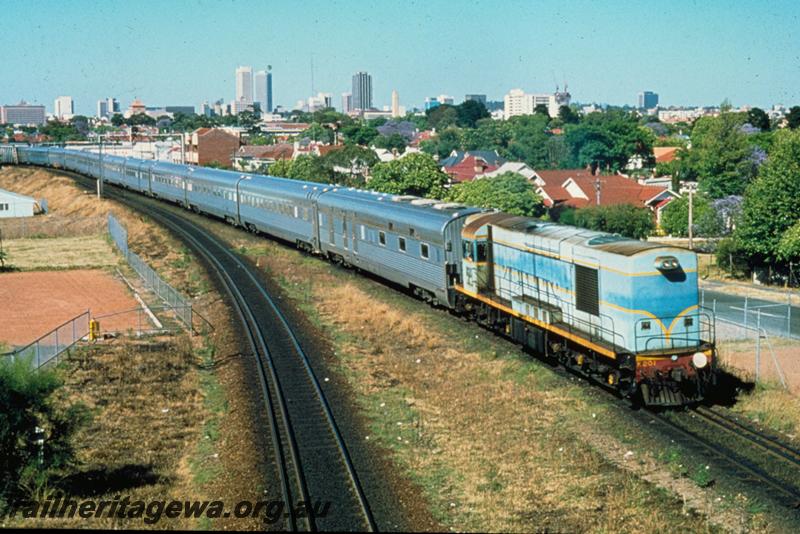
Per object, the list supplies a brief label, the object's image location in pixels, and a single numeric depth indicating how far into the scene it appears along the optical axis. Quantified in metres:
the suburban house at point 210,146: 142.38
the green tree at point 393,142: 174.62
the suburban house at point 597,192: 88.62
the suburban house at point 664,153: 146.26
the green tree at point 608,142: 141.38
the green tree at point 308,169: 93.00
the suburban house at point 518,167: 107.04
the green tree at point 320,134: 192.75
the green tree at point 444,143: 175.38
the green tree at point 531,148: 161.50
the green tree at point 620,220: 69.12
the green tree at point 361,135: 181.00
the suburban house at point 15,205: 77.94
